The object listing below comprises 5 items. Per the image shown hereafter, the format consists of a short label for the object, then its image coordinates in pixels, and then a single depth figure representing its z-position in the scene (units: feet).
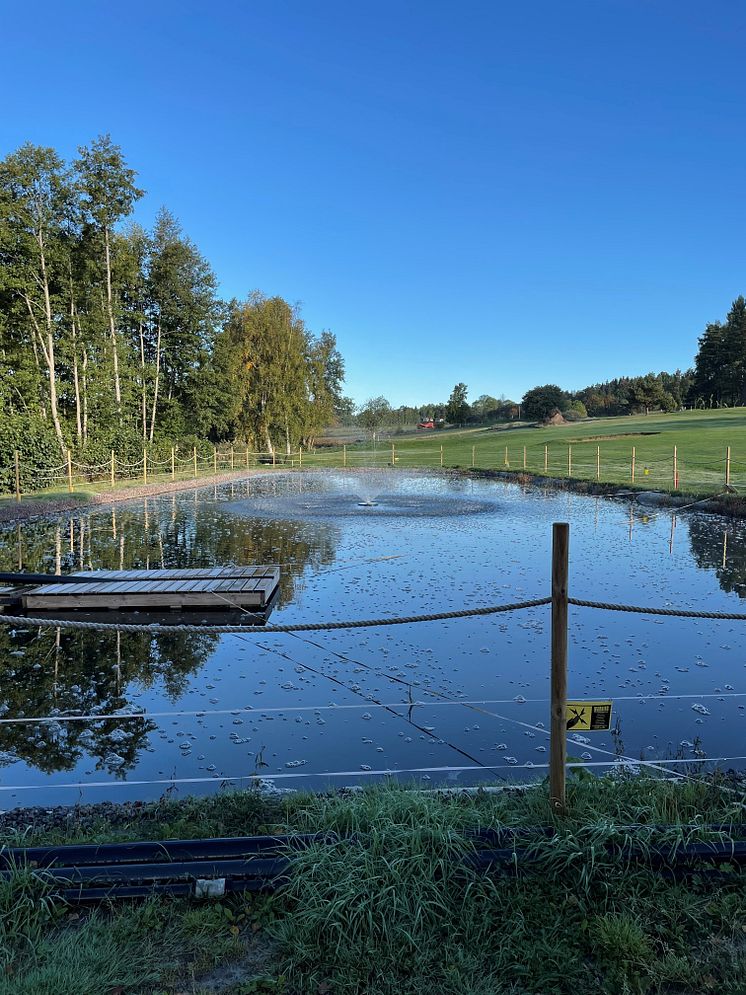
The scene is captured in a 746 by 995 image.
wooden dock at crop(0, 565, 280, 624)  27.61
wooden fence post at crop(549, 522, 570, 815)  10.44
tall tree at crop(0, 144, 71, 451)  78.54
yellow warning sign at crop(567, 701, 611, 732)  11.01
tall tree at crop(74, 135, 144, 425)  91.91
